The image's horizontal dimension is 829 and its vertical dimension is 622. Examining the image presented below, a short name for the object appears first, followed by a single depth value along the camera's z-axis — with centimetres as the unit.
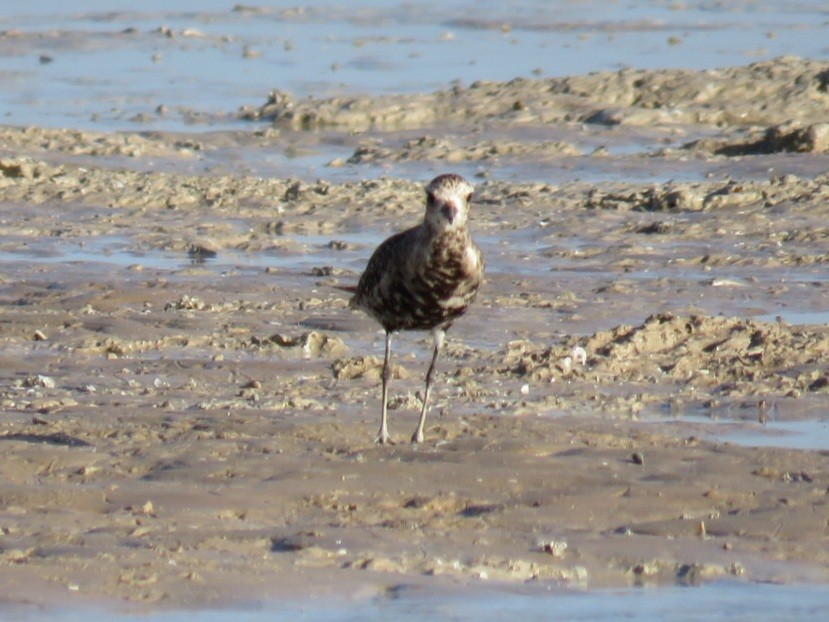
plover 1466
